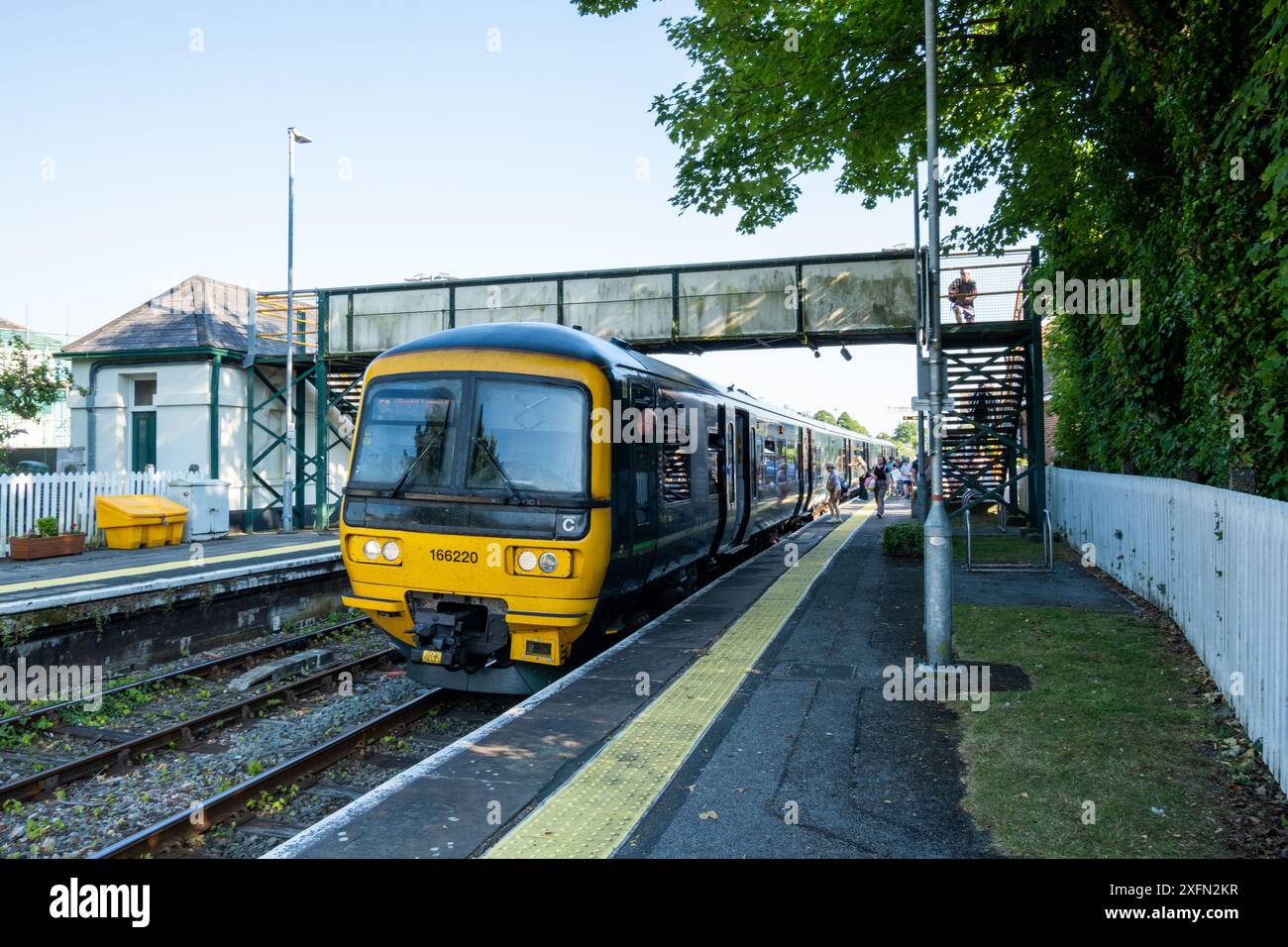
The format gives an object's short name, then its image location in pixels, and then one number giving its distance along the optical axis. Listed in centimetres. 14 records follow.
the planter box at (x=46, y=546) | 1428
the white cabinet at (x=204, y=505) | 1811
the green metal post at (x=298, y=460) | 2270
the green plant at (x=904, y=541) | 1524
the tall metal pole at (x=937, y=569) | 738
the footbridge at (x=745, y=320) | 1797
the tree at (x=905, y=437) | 14805
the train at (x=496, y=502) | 711
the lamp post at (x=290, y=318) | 2100
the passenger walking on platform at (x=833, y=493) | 2620
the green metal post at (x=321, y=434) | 2189
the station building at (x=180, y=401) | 2170
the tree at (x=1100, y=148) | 783
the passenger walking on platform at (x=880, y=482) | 2597
